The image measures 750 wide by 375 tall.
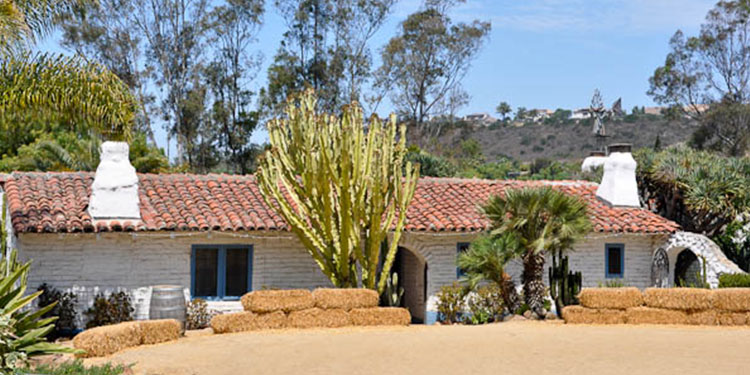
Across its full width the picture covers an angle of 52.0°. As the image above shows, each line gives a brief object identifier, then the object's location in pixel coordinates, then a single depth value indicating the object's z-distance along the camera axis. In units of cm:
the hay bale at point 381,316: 1577
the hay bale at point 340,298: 1557
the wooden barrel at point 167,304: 1487
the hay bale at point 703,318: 1581
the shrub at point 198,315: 1666
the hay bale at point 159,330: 1359
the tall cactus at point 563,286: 1706
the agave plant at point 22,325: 1052
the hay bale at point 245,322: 1520
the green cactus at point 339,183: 1597
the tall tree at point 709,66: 4334
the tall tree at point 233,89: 3875
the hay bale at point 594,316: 1608
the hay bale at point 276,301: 1530
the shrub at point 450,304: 1791
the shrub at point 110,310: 1611
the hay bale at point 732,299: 1562
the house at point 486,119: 8424
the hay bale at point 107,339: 1227
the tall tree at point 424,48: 4097
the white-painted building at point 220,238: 1633
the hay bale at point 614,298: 1608
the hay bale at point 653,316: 1590
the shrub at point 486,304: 1781
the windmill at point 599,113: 3048
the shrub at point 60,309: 1590
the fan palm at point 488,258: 1644
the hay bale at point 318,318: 1549
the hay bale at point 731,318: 1572
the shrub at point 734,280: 1705
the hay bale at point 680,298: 1580
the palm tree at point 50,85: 1302
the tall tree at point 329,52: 3984
